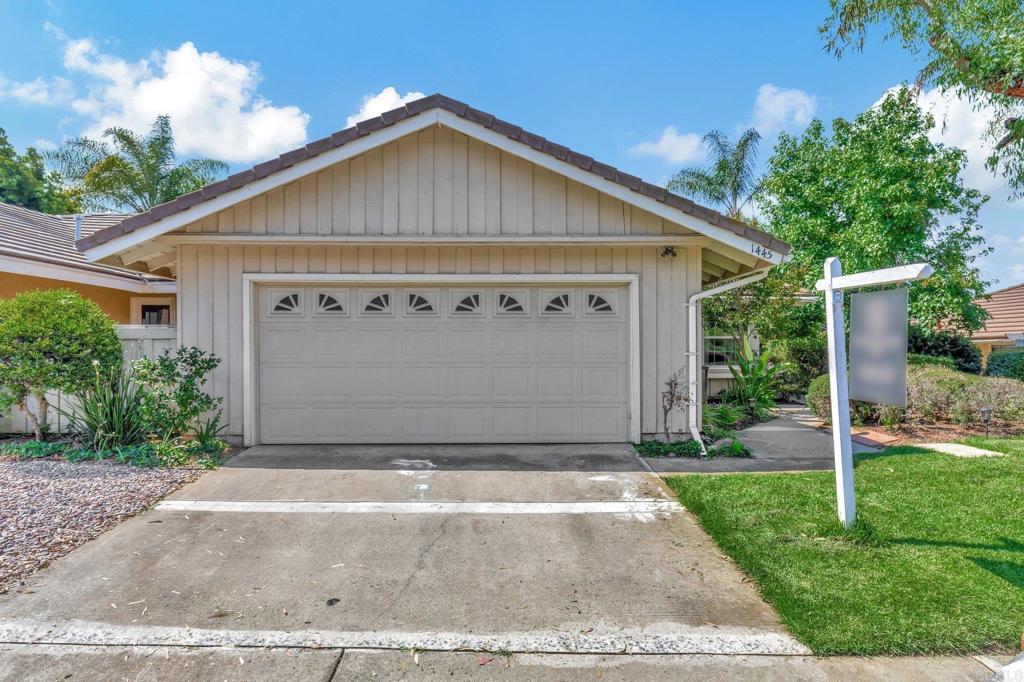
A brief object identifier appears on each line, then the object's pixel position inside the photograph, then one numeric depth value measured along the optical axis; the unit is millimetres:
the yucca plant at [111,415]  6172
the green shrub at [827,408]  8633
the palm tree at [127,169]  18688
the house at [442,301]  6656
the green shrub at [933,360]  10460
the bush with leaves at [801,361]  12344
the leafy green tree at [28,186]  26750
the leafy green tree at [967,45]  8602
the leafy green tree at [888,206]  10656
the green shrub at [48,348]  6020
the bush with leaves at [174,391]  6129
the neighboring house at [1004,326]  16172
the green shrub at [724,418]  8508
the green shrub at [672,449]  6594
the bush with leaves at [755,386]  9922
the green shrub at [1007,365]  13258
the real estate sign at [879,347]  3359
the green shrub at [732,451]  6688
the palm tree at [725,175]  20031
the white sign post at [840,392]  3916
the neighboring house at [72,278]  7000
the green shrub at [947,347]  12414
